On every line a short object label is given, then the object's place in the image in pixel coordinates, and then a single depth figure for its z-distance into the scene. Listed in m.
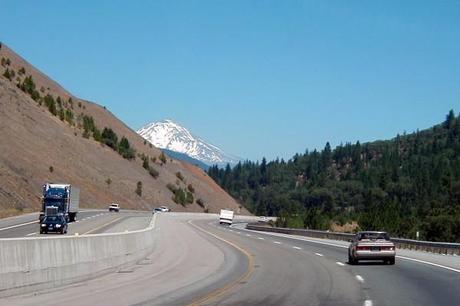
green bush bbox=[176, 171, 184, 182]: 156.62
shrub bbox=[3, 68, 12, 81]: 119.56
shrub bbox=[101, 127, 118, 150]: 138.85
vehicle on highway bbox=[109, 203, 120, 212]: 102.25
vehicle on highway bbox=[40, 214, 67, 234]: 49.09
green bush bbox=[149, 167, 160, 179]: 141.88
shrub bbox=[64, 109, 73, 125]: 133.24
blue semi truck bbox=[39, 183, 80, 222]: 60.31
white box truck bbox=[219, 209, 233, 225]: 106.50
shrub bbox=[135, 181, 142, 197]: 127.92
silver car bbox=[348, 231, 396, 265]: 30.93
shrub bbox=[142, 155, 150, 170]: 142.12
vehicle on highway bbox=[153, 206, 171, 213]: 115.57
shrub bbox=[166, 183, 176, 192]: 143.75
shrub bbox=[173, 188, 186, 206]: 141.20
